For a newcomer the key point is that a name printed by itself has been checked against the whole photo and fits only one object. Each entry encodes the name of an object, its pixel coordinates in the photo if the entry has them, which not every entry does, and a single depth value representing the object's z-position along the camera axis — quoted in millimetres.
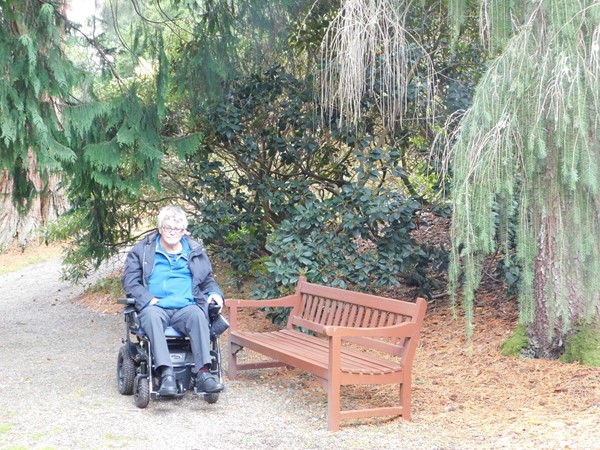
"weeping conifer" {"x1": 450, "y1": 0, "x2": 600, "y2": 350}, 4418
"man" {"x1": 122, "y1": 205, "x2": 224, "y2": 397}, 5457
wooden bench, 5004
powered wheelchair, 5430
